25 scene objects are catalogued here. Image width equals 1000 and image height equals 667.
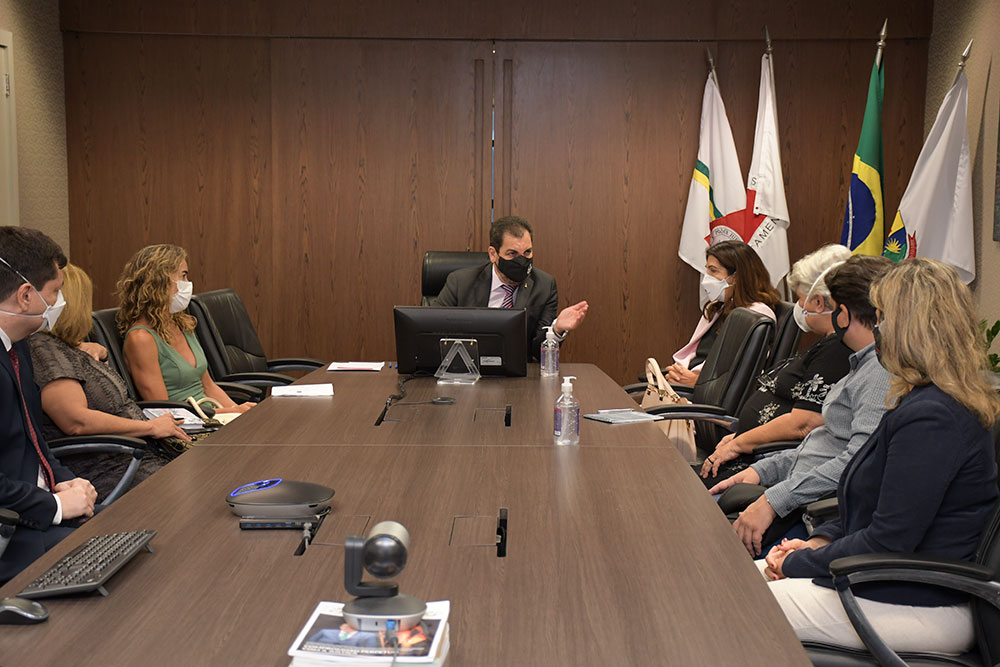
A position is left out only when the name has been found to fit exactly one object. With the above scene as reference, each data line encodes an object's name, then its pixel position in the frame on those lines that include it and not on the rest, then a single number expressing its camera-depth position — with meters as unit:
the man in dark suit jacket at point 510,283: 4.64
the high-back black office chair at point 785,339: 3.74
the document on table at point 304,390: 3.62
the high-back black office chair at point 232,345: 4.61
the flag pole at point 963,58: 4.96
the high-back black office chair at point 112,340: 3.73
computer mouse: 1.48
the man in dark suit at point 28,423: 2.45
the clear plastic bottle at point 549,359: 4.11
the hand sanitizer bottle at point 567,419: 2.75
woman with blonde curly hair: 3.89
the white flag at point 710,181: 5.95
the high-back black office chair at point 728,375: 3.74
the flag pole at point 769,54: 5.88
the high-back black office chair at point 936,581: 1.89
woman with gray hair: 3.00
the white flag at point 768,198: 5.85
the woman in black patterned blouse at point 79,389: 3.13
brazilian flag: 5.59
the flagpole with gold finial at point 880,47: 5.60
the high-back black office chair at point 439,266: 5.16
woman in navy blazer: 1.97
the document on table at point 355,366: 4.29
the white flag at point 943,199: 5.11
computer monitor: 3.88
